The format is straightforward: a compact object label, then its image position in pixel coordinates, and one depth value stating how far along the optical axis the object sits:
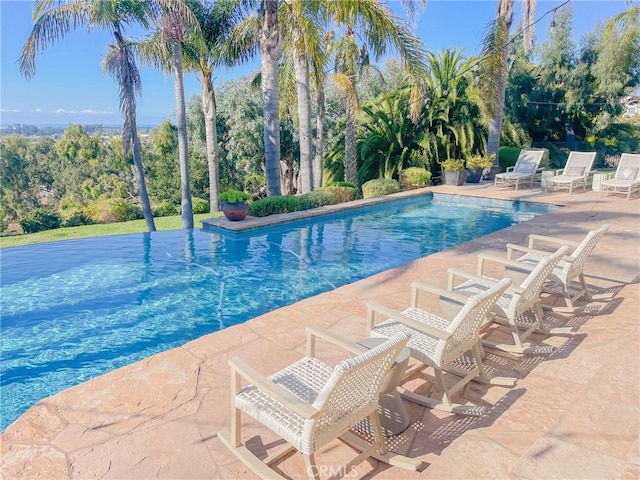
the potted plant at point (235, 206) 10.53
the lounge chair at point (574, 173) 13.35
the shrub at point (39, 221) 17.97
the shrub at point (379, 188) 14.19
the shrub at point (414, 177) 15.61
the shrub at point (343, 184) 13.39
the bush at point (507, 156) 18.16
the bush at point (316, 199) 12.06
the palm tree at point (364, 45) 12.27
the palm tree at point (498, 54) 15.15
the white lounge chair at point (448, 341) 3.08
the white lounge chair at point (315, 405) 2.31
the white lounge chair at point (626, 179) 11.98
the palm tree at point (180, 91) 12.80
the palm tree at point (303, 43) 11.40
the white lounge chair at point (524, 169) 14.45
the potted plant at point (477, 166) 15.98
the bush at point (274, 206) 11.19
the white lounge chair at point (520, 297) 3.84
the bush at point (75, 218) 18.39
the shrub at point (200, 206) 20.55
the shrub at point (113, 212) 19.62
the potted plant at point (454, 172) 15.46
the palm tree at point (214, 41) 15.27
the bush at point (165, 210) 21.95
